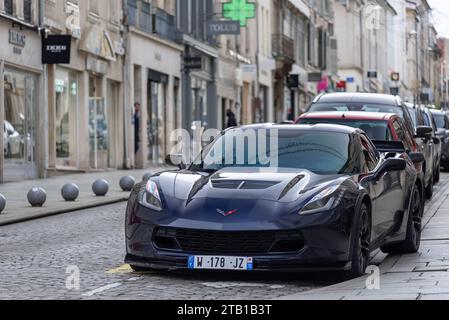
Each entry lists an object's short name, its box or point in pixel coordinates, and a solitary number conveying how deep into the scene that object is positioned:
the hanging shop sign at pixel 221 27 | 45.44
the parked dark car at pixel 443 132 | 33.31
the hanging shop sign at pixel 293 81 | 65.06
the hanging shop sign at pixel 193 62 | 42.72
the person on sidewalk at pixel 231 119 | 47.94
